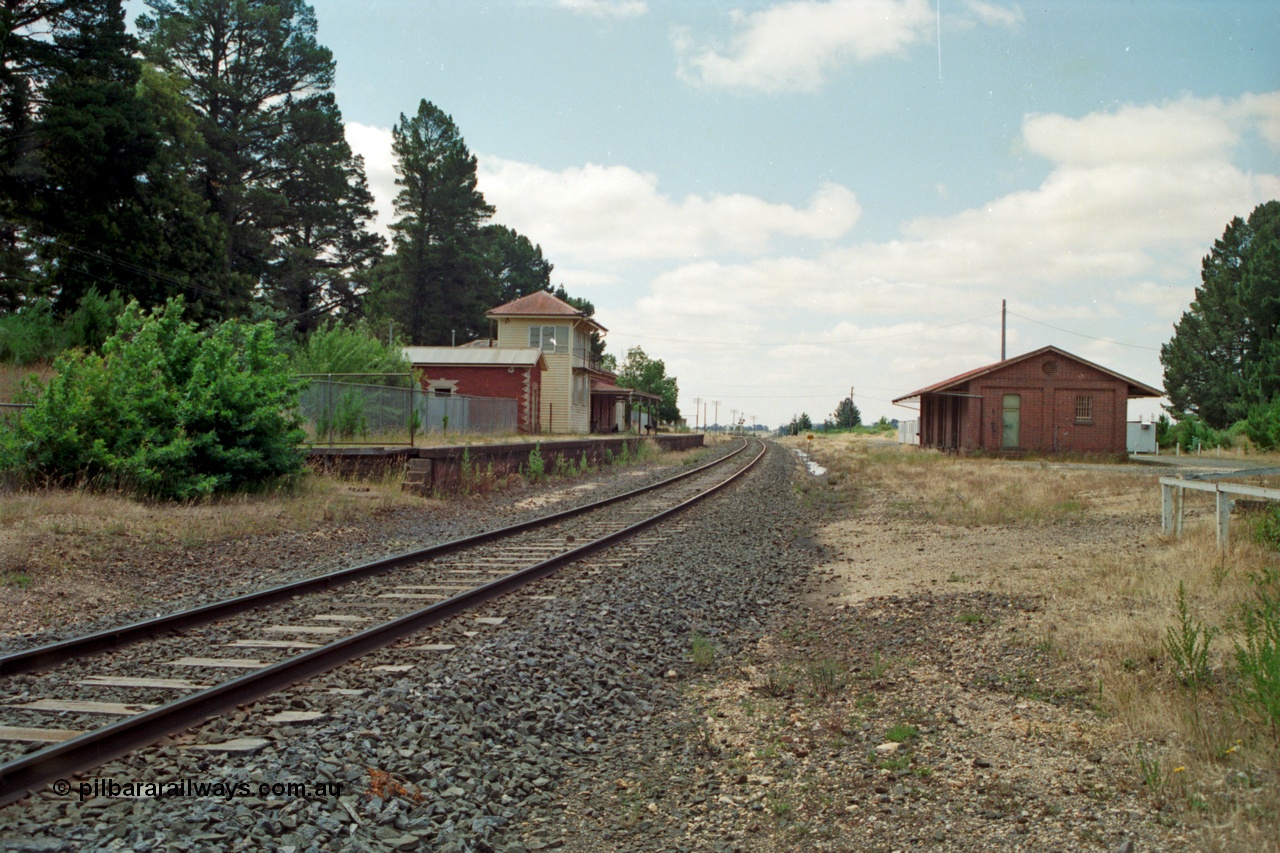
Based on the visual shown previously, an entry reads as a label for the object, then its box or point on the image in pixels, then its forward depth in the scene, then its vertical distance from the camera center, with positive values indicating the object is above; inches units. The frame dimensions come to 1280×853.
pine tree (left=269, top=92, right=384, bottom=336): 1865.2 +478.5
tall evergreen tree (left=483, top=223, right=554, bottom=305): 3565.5 +664.8
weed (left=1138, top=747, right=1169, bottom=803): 156.5 -59.7
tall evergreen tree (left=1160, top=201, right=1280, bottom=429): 2162.9 +306.8
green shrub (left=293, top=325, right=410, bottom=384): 1011.3 +82.5
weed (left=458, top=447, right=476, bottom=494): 764.0 -42.1
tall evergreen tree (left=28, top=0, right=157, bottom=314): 1111.6 +338.3
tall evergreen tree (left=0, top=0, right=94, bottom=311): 1098.1 +355.6
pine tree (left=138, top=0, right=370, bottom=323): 1696.6 +609.7
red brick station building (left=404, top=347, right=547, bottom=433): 1652.3 +102.4
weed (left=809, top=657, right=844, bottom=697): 235.2 -65.6
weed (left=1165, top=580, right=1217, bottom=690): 201.3 -49.8
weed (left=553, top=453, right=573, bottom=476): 1039.0 -43.8
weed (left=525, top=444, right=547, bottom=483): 939.3 -40.7
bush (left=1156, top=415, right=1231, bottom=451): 1973.4 +18.6
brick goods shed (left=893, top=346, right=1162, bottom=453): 1464.1 +57.0
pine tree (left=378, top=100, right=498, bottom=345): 2379.4 +559.1
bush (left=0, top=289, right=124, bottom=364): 829.8 +89.9
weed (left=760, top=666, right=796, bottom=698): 234.2 -66.8
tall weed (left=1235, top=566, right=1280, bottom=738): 167.3 -45.1
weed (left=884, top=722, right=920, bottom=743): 194.9 -64.9
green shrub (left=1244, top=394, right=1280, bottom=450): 1665.8 +39.2
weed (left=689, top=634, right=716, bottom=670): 266.8 -66.8
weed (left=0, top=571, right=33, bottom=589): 328.2 -60.1
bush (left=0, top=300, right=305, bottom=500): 494.9 +2.5
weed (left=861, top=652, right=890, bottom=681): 244.5 -64.8
